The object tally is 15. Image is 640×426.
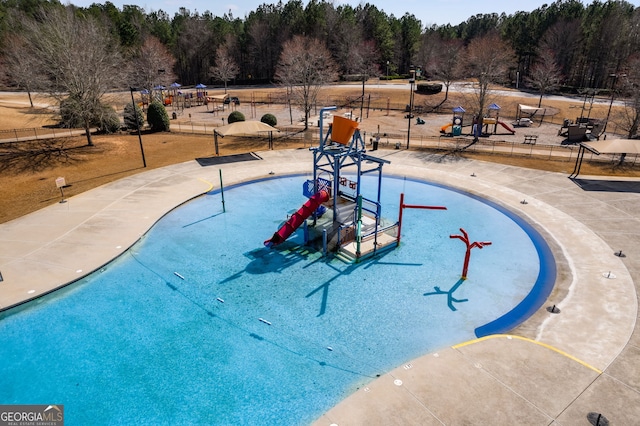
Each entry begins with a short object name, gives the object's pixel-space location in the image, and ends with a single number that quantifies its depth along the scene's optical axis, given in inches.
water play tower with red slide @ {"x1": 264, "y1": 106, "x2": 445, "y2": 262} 812.0
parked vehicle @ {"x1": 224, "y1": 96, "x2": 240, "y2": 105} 2842.0
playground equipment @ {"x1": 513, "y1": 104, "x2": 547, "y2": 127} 2096.5
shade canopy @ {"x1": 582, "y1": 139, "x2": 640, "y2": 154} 1159.0
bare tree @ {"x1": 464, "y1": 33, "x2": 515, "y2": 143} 1685.5
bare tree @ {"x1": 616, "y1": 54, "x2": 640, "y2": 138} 1478.8
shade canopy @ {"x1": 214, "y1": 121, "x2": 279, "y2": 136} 1371.8
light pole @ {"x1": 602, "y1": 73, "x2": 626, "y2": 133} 3057.3
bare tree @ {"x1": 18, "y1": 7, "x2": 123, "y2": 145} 1401.3
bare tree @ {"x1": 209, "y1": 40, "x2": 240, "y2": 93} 3385.8
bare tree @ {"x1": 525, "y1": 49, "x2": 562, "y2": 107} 2662.4
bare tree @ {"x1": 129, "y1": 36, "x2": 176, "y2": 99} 2753.0
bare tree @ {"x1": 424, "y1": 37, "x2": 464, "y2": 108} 2891.2
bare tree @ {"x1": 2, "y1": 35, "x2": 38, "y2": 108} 2222.4
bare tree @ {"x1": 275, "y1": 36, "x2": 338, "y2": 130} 1909.4
